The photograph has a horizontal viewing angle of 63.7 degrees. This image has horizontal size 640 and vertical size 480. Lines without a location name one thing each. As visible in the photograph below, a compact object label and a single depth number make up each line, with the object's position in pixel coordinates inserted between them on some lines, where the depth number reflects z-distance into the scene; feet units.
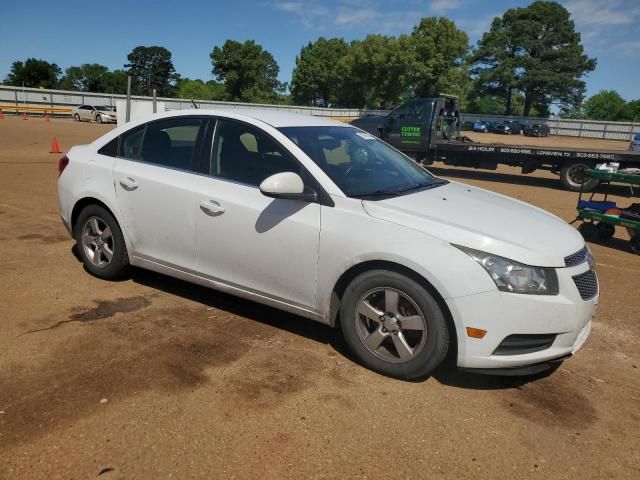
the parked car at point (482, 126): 176.86
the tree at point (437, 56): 213.46
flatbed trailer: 44.60
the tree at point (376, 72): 206.90
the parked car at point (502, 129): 172.76
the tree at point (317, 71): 254.47
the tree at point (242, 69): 260.83
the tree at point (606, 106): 311.47
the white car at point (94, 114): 117.19
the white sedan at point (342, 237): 9.80
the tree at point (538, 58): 219.20
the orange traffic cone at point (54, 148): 50.67
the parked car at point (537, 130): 171.73
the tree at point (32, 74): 281.74
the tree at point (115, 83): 322.14
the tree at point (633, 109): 288.30
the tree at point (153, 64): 372.38
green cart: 23.20
